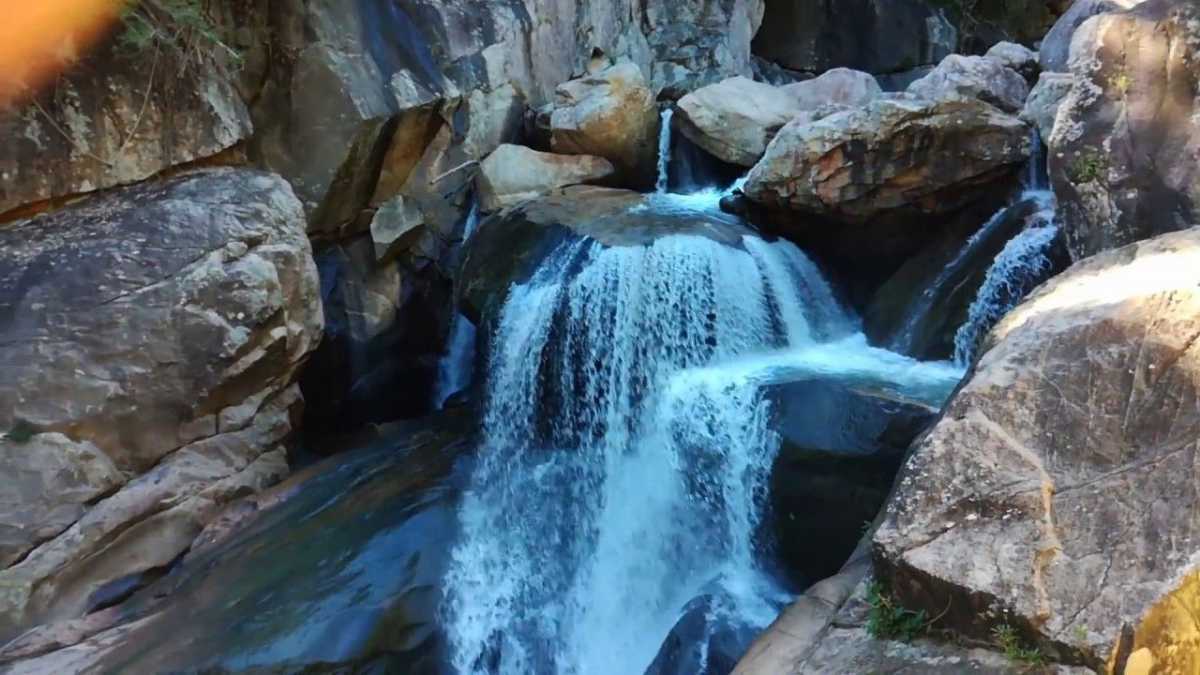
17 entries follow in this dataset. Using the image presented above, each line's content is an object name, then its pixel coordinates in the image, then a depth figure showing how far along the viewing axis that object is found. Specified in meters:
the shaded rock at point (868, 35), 15.27
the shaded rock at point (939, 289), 6.64
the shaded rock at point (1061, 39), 7.60
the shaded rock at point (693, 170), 10.12
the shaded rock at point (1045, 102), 6.97
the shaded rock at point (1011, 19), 15.92
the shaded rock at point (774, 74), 15.31
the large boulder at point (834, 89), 10.16
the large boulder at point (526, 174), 9.32
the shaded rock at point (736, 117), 9.68
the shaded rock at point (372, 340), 8.30
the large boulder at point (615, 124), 9.74
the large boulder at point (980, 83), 8.12
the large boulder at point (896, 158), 7.04
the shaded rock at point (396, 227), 8.70
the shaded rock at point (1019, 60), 8.84
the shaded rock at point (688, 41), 13.79
